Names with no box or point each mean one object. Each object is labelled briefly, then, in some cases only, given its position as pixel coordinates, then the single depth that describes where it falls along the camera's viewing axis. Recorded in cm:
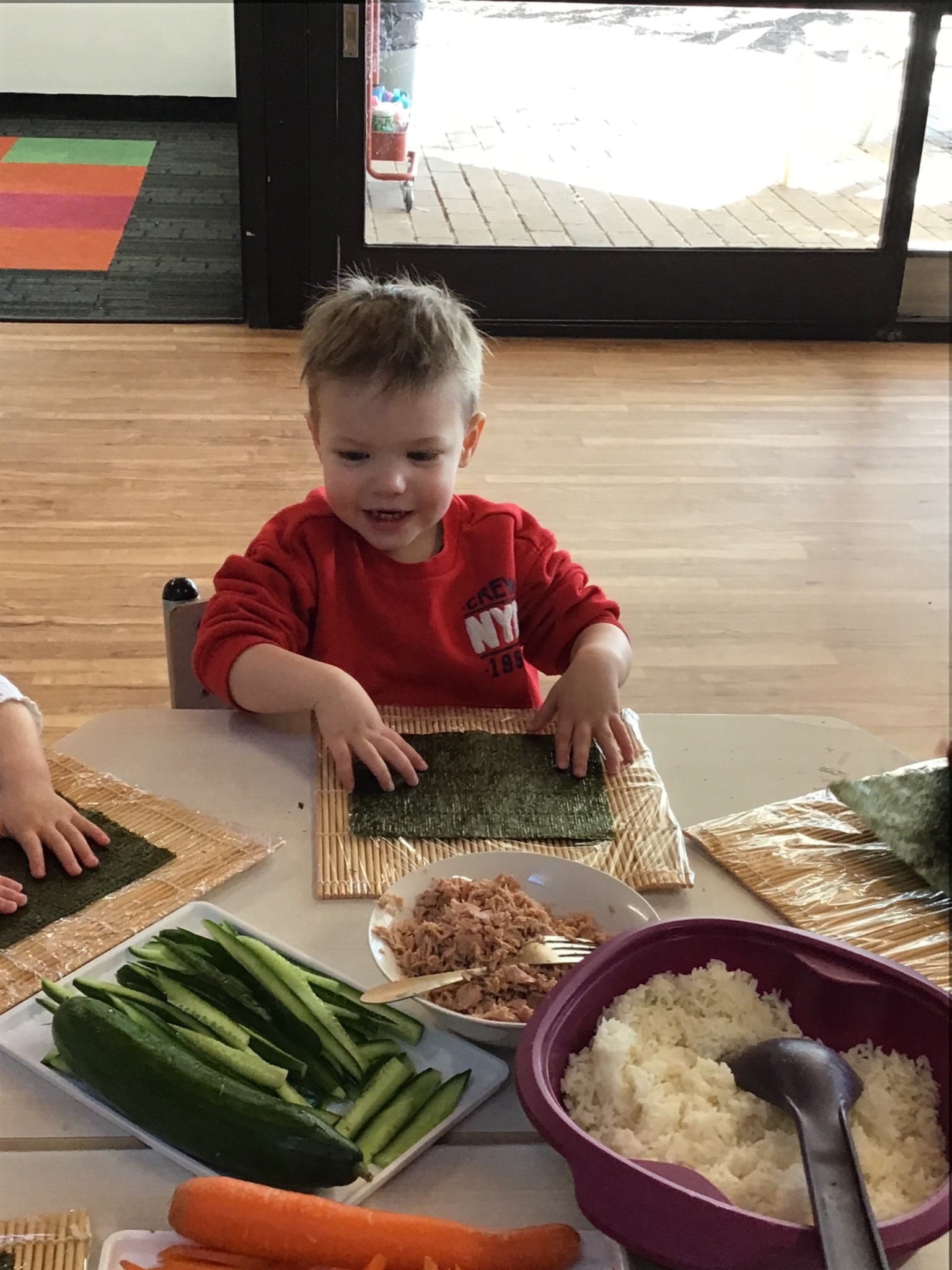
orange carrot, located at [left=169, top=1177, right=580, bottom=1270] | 66
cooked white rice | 61
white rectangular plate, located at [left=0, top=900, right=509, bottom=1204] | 71
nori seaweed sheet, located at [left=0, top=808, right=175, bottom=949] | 91
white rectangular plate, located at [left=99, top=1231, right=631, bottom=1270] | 66
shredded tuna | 80
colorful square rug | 467
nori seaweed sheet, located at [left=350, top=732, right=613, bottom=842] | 103
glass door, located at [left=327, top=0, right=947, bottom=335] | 392
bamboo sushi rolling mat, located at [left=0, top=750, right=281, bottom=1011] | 87
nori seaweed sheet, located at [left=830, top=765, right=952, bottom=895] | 59
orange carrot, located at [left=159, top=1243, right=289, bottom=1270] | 66
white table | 71
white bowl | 88
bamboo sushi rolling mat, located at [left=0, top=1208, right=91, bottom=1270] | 66
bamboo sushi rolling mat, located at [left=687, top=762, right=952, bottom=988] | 85
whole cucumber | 69
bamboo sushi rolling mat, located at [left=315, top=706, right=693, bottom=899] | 97
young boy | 118
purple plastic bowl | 59
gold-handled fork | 79
